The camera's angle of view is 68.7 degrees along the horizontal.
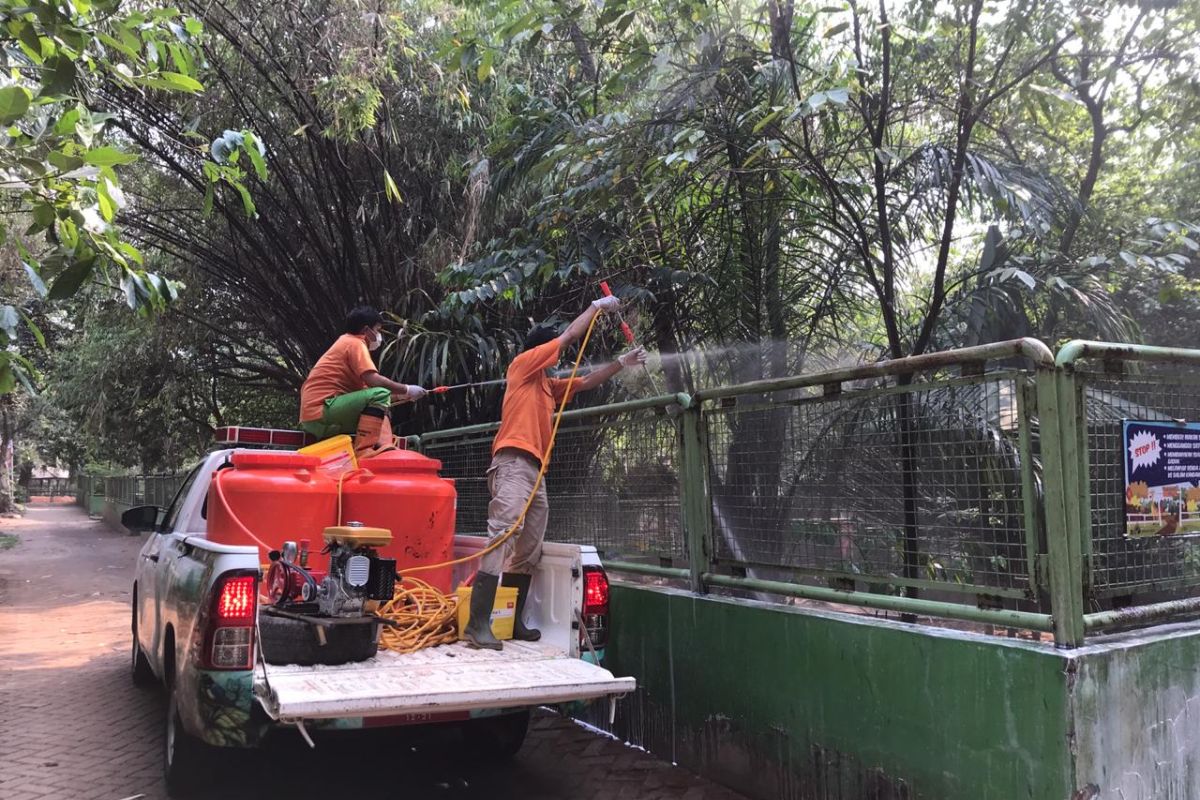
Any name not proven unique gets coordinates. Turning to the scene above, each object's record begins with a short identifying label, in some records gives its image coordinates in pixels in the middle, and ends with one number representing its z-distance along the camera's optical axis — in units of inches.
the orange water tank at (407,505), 199.3
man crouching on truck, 235.1
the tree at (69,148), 132.6
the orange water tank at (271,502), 185.9
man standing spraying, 185.8
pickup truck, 140.5
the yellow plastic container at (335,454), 203.3
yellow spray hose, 181.9
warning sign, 132.0
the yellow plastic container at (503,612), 189.5
